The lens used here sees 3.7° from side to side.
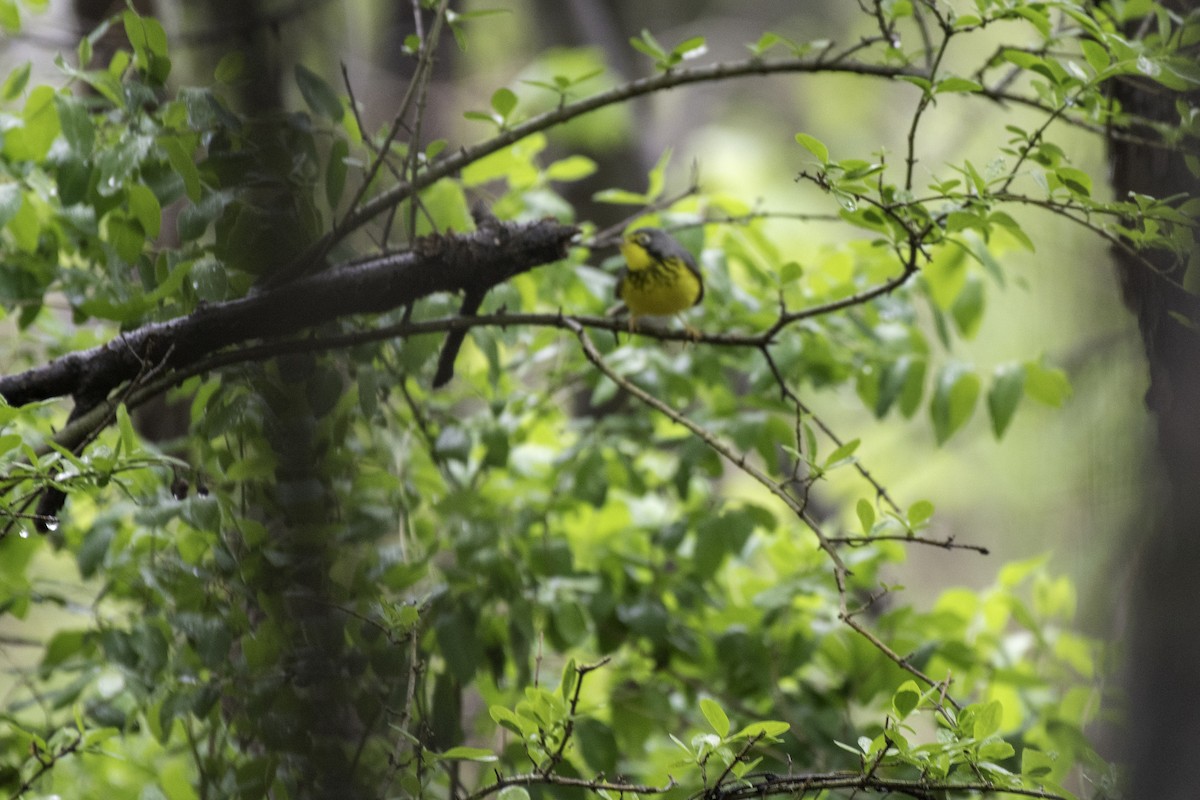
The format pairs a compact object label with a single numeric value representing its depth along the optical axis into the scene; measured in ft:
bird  52.62
